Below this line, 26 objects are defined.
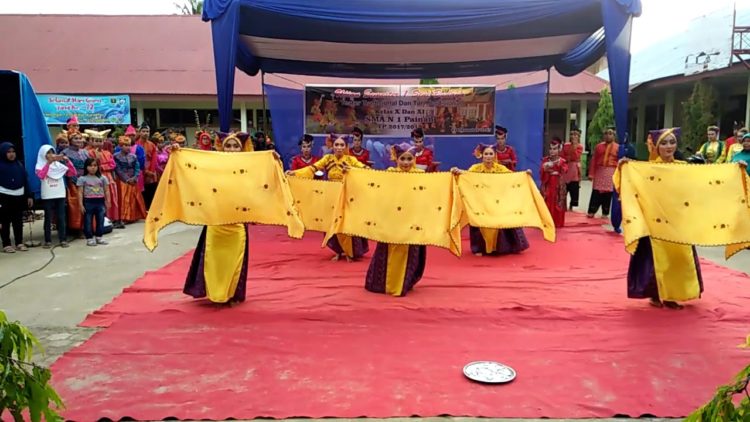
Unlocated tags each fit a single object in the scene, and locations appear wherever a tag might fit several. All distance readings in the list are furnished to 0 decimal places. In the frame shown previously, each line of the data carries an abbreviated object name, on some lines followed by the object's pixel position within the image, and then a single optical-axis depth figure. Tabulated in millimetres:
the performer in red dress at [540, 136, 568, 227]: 8023
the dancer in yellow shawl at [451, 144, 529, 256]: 6090
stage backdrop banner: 9578
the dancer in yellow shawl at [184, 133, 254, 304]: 4160
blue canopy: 5938
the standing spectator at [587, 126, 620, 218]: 8117
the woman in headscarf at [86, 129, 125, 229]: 7820
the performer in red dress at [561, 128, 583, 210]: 8953
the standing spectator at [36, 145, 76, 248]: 6617
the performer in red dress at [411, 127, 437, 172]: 7227
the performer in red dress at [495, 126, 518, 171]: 7367
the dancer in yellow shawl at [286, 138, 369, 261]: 5918
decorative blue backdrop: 9383
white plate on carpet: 2914
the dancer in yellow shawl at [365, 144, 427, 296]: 4520
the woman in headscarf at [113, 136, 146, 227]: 8359
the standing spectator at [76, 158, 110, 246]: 6773
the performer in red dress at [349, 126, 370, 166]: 7242
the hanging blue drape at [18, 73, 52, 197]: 6840
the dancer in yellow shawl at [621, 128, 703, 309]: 4074
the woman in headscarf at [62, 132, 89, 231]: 7113
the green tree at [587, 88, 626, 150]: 14621
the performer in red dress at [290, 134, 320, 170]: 7039
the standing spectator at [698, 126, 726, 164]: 8851
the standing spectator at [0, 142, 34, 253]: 6305
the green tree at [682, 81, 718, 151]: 12508
